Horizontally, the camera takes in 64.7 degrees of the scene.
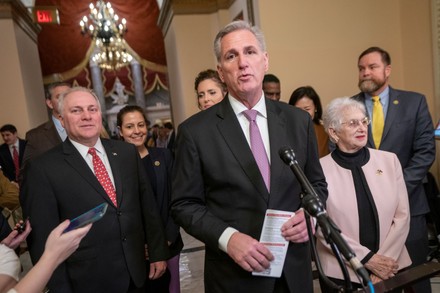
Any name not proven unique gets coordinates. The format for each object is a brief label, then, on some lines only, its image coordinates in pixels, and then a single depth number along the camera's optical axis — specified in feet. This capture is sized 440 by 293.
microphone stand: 2.80
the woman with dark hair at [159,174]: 7.32
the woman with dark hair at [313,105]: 9.41
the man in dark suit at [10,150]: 17.15
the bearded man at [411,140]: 7.00
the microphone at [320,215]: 2.59
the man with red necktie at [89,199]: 5.22
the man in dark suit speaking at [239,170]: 4.11
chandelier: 26.37
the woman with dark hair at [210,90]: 7.38
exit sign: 21.16
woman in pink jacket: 5.52
